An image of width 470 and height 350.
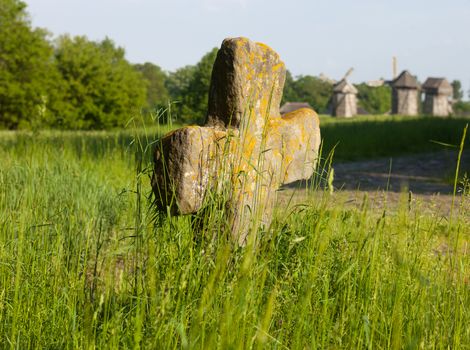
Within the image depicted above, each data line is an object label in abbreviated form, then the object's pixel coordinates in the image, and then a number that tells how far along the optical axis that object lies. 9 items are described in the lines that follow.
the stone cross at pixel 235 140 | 3.41
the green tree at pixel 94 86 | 36.97
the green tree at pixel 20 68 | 33.44
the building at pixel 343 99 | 55.34
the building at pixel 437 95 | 55.38
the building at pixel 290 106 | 59.05
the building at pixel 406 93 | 52.12
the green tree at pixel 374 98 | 87.25
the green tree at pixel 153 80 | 78.21
